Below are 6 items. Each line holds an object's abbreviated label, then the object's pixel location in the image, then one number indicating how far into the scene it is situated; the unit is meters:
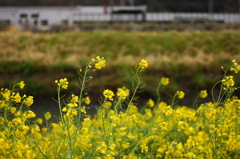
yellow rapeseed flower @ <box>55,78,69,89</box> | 4.34
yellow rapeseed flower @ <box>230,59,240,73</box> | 4.90
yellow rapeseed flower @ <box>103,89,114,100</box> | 4.33
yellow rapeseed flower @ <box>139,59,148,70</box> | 4.75
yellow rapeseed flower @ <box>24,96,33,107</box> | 4.53
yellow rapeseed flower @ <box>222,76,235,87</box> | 5.01
